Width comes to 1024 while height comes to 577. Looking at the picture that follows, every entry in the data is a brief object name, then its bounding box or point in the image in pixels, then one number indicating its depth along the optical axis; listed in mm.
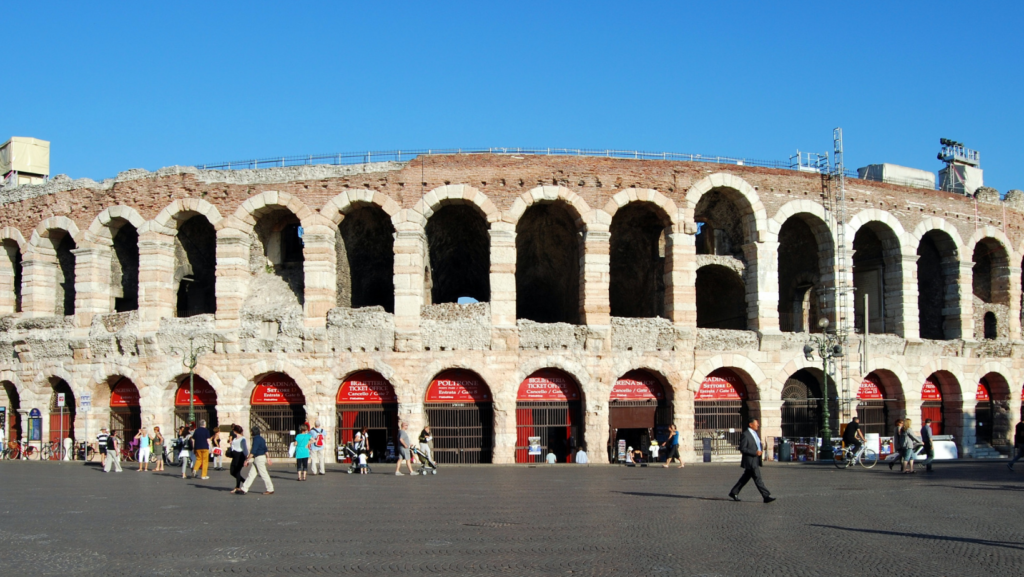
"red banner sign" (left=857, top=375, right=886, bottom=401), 29828
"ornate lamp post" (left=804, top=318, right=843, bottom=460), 25328
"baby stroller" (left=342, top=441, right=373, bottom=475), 22719
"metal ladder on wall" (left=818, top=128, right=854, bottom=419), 28812
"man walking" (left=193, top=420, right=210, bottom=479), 19516
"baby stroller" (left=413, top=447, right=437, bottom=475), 21297
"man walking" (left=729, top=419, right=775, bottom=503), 13375
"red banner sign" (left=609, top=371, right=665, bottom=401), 27234
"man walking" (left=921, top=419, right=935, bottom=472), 21000
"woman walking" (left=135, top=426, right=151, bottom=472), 23234
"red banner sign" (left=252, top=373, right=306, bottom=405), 27078
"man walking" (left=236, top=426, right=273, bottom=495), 15859
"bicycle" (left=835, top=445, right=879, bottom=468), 23172
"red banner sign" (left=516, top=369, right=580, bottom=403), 26672
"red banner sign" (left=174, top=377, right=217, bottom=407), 27516
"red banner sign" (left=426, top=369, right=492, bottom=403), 26656
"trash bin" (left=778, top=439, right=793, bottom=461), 26516
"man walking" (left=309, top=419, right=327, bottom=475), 21047
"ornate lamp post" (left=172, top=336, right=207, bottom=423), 26562
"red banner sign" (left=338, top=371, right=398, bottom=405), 26688
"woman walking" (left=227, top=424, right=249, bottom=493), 16453
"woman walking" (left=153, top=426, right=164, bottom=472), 23022
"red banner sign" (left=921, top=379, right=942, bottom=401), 30938
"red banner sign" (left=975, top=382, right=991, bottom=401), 32125
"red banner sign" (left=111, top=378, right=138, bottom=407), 28359
